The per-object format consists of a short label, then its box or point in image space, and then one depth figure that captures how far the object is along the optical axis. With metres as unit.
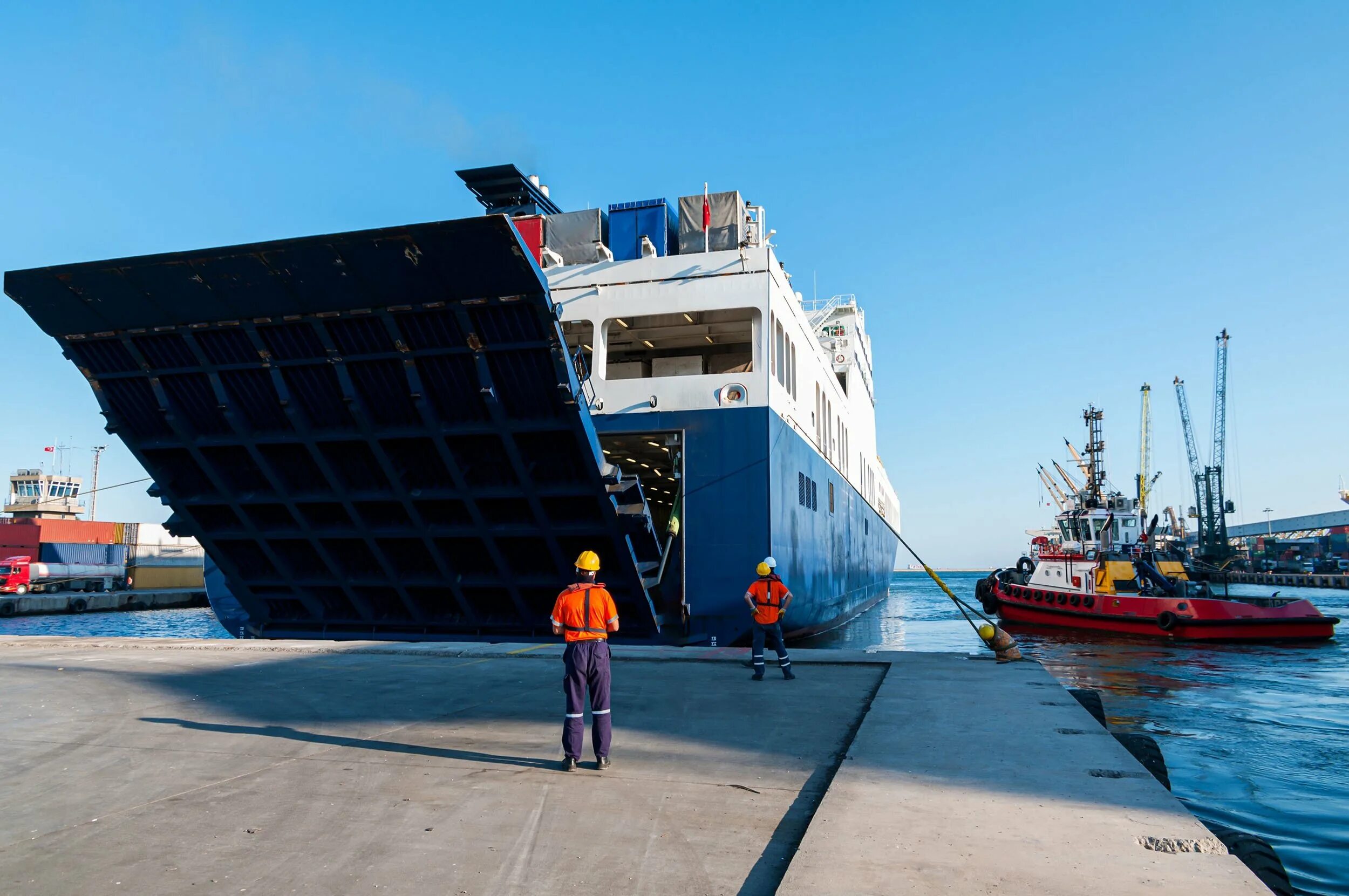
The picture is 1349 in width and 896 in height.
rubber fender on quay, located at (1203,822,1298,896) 4.67
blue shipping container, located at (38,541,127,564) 56.44
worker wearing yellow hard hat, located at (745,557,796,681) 10.20
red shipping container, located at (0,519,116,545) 55.31
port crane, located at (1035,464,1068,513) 55.77
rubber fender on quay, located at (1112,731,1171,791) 7.17
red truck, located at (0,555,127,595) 47.16
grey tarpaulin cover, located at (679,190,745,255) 17.55
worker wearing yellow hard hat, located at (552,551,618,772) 5.95
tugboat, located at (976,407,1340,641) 23.53
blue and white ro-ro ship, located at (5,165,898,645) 12.15
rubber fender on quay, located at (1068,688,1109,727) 8.82
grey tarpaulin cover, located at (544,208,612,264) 18.27
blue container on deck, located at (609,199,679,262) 17.91
